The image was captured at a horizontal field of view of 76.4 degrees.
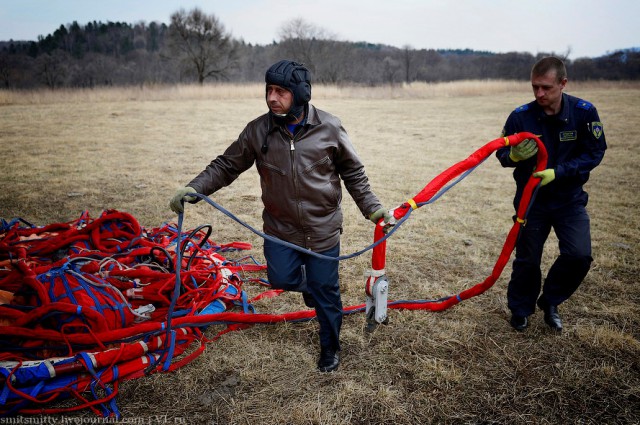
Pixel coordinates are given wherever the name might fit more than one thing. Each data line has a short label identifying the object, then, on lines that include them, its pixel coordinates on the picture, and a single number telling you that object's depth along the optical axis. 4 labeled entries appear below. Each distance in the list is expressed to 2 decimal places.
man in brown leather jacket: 2.59
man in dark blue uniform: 2.87
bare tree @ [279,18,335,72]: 54.88
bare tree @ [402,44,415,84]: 70.69
